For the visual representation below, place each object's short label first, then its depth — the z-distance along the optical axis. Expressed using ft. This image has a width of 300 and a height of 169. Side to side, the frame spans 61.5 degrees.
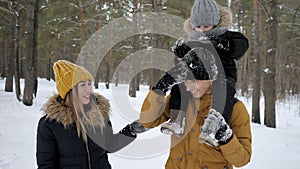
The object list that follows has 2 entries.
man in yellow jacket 4.61
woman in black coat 7.13
